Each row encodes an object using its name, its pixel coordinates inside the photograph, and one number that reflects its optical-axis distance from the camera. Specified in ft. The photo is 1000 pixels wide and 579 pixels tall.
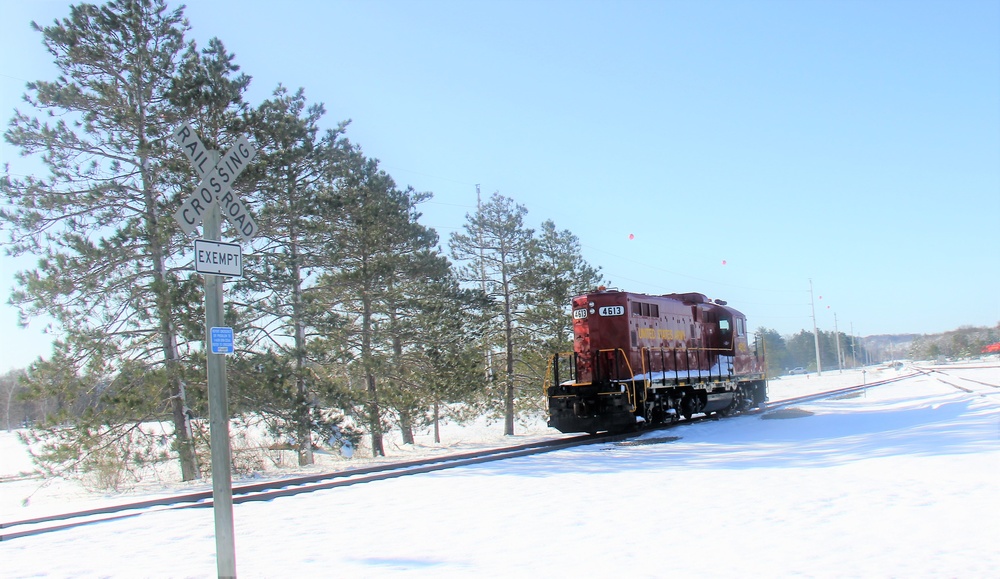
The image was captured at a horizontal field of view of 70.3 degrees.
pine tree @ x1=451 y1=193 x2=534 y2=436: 83.71
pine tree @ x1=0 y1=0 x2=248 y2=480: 45.75
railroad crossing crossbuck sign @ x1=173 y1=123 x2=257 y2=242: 17.43
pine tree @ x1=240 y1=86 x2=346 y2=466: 52.49
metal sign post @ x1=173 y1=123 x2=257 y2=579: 16.51
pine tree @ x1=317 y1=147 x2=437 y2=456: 61.05
